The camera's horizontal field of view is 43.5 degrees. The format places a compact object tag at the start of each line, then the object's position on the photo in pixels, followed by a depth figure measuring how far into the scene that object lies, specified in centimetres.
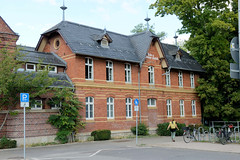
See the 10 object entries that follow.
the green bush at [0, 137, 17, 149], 1888
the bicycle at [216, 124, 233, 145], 1845
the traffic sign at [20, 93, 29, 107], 1412
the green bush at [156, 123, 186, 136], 2856
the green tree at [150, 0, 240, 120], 3141
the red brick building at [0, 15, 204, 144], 2431
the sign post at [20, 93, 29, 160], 1412
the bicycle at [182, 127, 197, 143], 2036
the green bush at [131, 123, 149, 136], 2725
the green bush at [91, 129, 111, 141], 2379
